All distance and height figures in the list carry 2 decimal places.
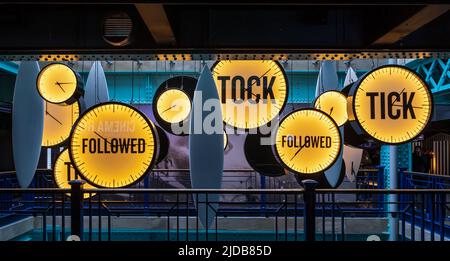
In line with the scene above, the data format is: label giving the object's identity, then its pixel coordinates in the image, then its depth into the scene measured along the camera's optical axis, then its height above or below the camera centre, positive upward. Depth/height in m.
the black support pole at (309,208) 4.45 -0.79
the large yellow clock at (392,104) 3.48 +0.25
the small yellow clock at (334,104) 5.03 +0.36
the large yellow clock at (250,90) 3.87 +0.40
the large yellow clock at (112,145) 3.46 -0.09
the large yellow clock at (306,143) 3.93 -0.08
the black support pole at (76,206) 4.36 -0.75
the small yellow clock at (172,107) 4.94 +0.31
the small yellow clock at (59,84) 4.64 +0.55
